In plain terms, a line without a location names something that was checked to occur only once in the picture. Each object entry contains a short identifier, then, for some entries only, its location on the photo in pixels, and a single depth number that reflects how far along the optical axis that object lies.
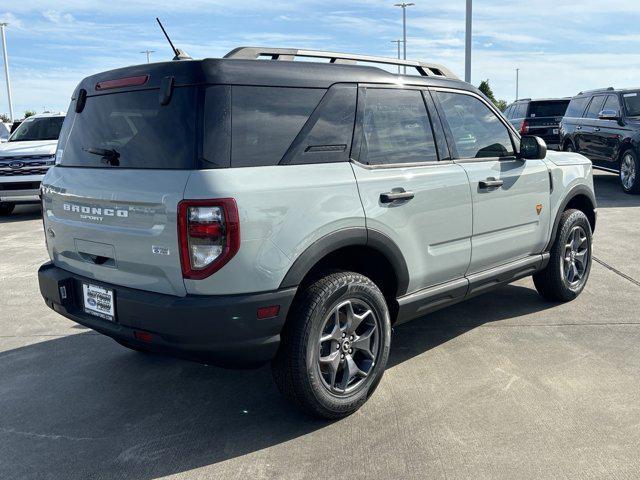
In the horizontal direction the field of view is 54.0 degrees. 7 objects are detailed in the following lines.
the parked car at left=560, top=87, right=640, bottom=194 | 11.23
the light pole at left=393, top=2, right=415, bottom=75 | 56.31
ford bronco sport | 2.83
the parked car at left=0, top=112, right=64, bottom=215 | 10.63
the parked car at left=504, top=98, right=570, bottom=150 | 16.03
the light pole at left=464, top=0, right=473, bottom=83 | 17.23
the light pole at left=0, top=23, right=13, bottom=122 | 48.42
